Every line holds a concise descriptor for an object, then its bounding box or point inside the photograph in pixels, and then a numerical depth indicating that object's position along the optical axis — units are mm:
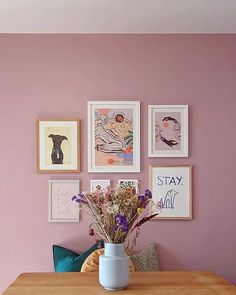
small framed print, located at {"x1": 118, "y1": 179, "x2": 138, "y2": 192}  3197
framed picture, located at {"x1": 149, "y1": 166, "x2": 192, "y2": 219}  3213
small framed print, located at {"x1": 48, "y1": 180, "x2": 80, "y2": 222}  3209
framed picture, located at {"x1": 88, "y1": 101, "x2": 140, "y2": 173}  3219
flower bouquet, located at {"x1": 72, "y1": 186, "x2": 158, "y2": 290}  2105
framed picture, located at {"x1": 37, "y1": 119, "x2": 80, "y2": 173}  3221
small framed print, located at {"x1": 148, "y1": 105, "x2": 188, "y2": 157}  3229
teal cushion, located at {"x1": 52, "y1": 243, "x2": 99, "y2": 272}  2977
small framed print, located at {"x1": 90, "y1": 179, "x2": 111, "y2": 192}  3215
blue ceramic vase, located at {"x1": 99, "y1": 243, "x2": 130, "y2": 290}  2109
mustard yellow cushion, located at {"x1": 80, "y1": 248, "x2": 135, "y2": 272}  2707
